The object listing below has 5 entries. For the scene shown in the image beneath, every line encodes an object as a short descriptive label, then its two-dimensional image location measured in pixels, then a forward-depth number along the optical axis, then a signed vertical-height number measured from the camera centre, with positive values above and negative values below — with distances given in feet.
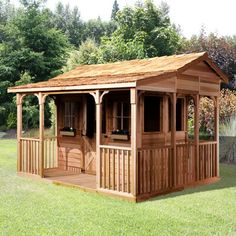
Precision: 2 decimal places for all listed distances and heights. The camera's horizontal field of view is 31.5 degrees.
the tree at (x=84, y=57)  89.45 +14.41
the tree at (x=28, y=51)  91.66 +15.97
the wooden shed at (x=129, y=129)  29.19 -0.69
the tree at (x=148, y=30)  108.88 +24.91
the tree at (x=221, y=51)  85.46 +14.40
